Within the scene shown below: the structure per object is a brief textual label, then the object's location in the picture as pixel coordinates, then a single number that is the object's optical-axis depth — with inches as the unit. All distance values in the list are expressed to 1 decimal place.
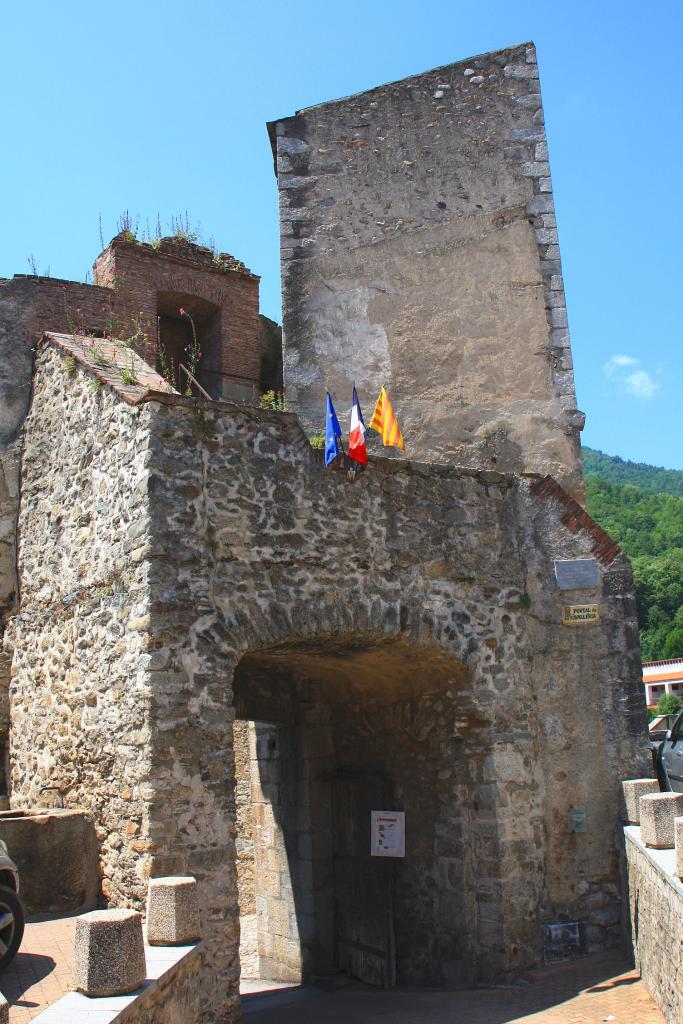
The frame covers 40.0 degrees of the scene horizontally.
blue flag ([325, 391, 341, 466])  325.7
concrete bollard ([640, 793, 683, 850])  280.1
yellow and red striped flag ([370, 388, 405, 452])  364.8
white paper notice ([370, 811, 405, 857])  375.6
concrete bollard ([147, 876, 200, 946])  233.6
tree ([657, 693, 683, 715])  1274.6
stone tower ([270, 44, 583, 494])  415.8
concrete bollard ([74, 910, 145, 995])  181.6
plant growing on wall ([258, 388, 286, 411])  376.3
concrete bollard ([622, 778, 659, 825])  338.3
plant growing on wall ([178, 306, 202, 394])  507.2
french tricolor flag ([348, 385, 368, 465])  329.4
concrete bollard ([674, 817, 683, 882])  218.7
